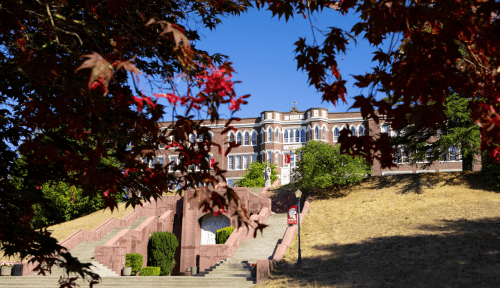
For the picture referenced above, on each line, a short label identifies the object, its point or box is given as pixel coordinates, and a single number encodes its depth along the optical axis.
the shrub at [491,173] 24.12
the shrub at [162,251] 25.88
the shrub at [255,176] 40.41
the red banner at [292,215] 18.50
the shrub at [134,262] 22.53
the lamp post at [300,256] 16.70
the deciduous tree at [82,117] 3.36
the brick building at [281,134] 48.31
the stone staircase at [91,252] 20.72
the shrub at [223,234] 25.14
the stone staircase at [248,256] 17.67
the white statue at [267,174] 38.30
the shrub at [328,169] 28.19
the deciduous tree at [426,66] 2.89
